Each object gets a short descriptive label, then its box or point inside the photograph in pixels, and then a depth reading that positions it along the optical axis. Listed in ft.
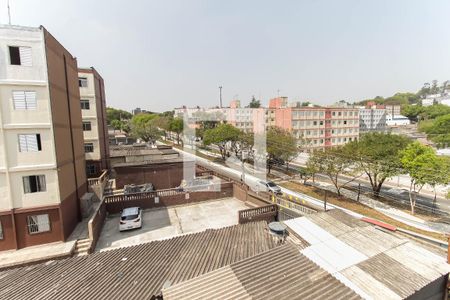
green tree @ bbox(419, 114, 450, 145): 180.41
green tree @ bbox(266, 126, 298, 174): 130.11
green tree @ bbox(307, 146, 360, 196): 93.76
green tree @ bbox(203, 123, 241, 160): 155.12
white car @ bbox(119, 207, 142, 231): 49.11
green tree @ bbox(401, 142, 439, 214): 74.84
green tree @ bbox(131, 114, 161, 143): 209.10
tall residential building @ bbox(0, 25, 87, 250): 42.06
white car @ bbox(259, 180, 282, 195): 97.19
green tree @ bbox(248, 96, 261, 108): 385.07
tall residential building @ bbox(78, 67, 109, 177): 86.10
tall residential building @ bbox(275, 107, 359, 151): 187.52
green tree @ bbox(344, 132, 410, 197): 86.38
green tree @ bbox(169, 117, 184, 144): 234.38
